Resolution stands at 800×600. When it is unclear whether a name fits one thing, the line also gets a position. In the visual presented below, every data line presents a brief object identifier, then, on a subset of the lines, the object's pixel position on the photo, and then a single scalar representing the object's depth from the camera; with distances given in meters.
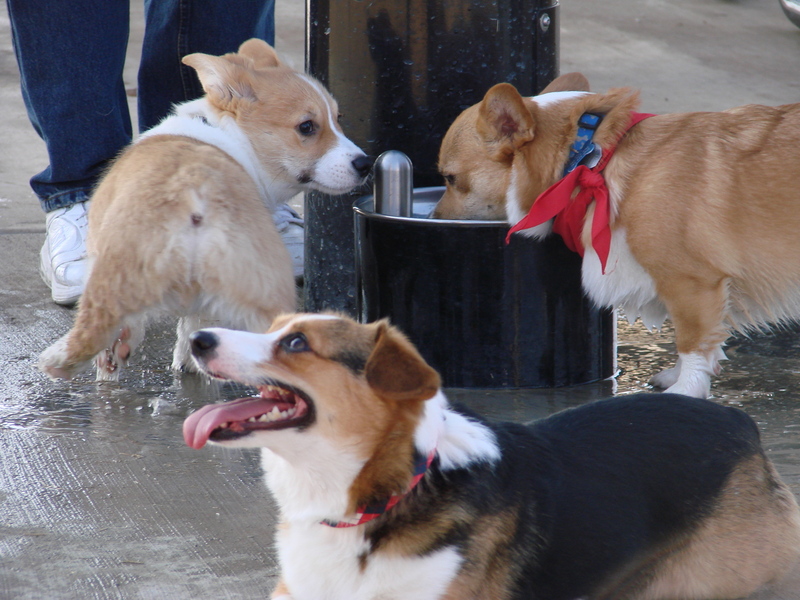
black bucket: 7.25
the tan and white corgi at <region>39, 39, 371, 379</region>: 6.37
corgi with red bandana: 6.94
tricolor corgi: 4.12
